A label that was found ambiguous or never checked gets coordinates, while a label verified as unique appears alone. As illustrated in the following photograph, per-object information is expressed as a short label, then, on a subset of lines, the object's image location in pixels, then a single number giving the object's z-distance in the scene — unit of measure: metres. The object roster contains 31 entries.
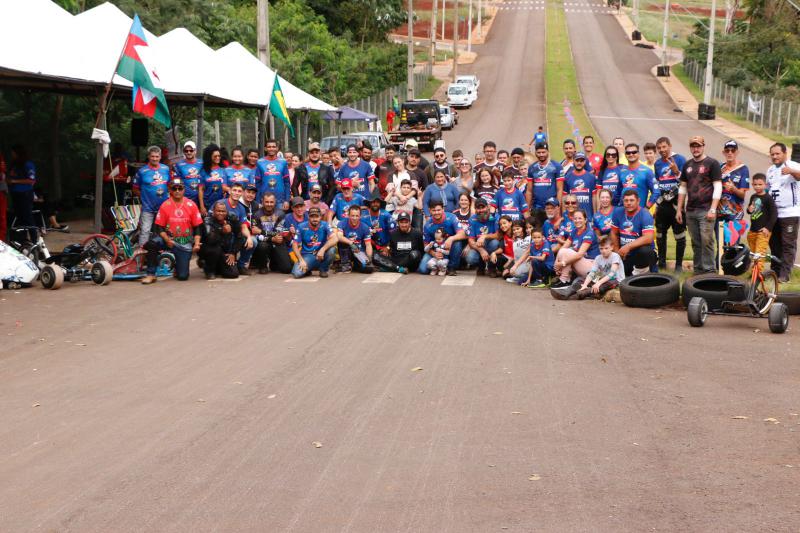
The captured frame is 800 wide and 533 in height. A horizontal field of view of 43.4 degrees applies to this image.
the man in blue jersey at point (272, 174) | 18.36
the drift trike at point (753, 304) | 12.34
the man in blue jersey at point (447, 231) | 17.48
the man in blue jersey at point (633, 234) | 15.34
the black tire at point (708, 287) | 13.35
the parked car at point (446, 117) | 61.91
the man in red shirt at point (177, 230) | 16.09
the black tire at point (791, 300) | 13.35
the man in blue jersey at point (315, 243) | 16.95
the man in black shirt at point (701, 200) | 14.80
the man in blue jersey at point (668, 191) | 16.11
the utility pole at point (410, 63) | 60.72
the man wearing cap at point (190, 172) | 17.97
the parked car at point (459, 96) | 73.19
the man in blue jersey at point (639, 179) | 16.00
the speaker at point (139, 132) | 24.70
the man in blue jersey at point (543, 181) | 17.64
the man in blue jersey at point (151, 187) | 16.73
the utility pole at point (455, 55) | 83.74
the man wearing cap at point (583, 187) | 17.05
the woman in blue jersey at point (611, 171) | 16.44
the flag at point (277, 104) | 24.30
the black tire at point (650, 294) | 14.15
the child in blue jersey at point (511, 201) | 17.35
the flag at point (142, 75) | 17.22
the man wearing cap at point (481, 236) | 17.33
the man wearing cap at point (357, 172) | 18.75
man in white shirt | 14.55
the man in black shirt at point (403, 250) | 17.53
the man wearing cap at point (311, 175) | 19.45
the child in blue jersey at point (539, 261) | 16.19
